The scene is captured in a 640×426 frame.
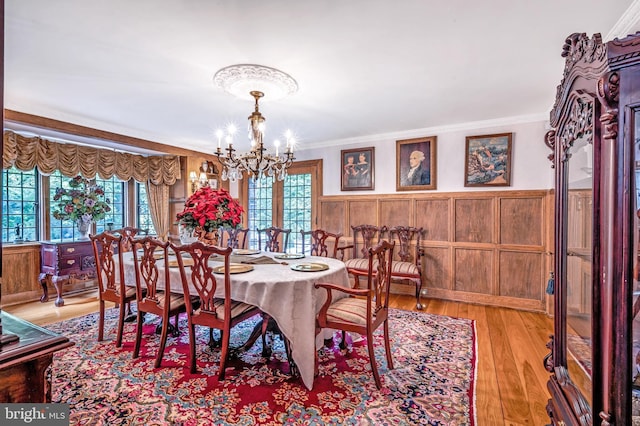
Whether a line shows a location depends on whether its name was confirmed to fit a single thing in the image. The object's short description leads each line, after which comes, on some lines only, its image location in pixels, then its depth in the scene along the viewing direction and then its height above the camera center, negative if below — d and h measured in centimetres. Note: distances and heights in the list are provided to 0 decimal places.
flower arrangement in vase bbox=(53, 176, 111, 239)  429 +9
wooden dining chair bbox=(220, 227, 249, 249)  423 -34
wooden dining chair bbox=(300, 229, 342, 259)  383 -39
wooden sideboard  398 -69
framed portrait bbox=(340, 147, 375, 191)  488 +71
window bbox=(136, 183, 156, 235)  568 +7
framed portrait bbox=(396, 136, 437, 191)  439 +72
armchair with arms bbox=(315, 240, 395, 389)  213 -74
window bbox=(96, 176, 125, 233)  515 +17
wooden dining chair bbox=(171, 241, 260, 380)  215 -68
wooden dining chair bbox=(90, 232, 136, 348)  271 -66
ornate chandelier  251 +108
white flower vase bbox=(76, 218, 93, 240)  439 -21
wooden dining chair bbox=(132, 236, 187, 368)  238 -69
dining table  212 -61
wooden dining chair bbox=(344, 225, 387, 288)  471 -40
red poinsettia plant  274 +1
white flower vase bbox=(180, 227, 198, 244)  288 -23
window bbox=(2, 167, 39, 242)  421 +9
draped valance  398 +77
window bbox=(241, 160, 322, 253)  546 +22
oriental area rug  184 -122
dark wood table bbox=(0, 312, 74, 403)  84 -44
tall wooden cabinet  70 -4
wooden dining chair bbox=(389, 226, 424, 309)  417 -50
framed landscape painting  393 +70
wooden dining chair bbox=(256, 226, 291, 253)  412 -39
